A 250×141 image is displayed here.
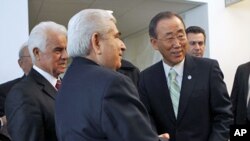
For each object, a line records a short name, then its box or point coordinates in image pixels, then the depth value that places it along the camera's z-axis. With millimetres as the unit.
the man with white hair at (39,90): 1442
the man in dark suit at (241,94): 3018
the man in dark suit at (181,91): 1660
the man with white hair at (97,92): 1033
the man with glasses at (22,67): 2678
